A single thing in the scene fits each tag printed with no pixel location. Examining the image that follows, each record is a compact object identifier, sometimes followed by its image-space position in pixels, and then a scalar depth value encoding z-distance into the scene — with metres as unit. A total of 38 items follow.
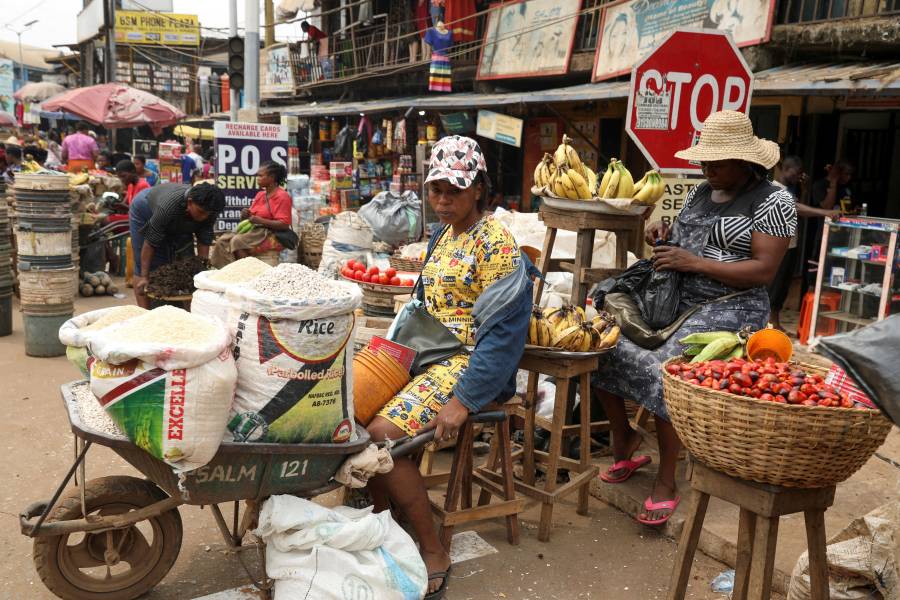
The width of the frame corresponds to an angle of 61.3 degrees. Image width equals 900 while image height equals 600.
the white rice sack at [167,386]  2.47
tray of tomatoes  6.00
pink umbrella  17.36
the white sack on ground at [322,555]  2.82
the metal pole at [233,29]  10.43
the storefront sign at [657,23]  8.21
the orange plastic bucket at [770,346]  2.86
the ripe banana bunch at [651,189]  4.54
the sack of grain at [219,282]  2.92
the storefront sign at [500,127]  11.16
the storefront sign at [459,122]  12.98
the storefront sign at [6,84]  38.54
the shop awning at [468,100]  9.19
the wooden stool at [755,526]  2.52
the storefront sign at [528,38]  11.55
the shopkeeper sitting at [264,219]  7.95
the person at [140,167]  12.79
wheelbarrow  2.78
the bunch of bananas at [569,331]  3.74
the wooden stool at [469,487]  3.54
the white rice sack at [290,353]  2.70
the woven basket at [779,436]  2.29
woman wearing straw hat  3.60
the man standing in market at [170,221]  6.54
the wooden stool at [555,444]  3.80
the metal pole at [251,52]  9.87
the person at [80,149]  17.44
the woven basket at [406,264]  6.73
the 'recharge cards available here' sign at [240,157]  8.37
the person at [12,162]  11.25
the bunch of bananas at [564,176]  4.49
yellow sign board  31.06
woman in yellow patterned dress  3.30
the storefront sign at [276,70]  21.69
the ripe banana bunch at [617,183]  4.51
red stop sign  4.42
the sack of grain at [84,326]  2.70
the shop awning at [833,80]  6.06
